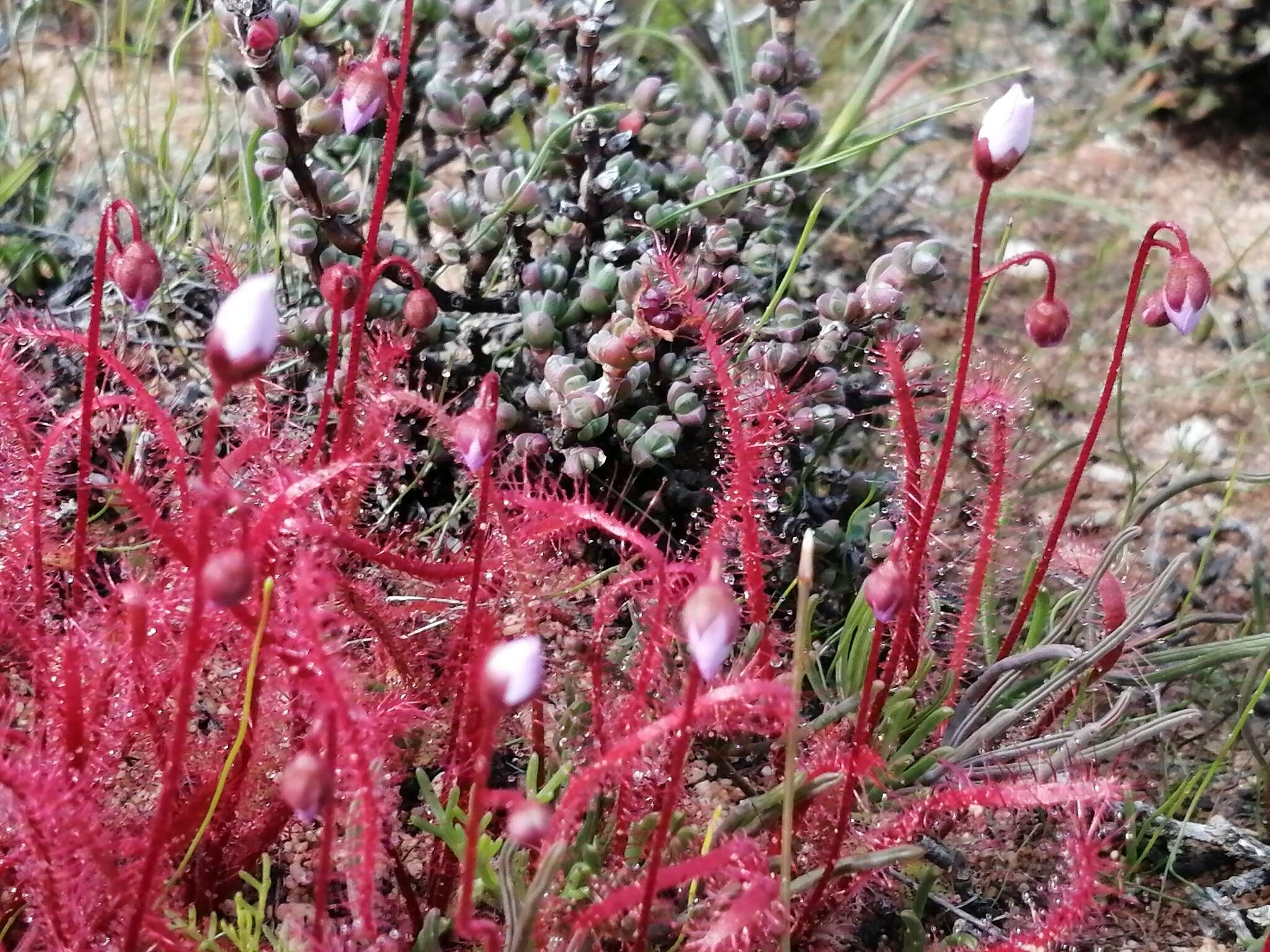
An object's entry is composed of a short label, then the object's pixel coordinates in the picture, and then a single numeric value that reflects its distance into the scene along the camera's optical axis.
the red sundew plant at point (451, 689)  0.19
